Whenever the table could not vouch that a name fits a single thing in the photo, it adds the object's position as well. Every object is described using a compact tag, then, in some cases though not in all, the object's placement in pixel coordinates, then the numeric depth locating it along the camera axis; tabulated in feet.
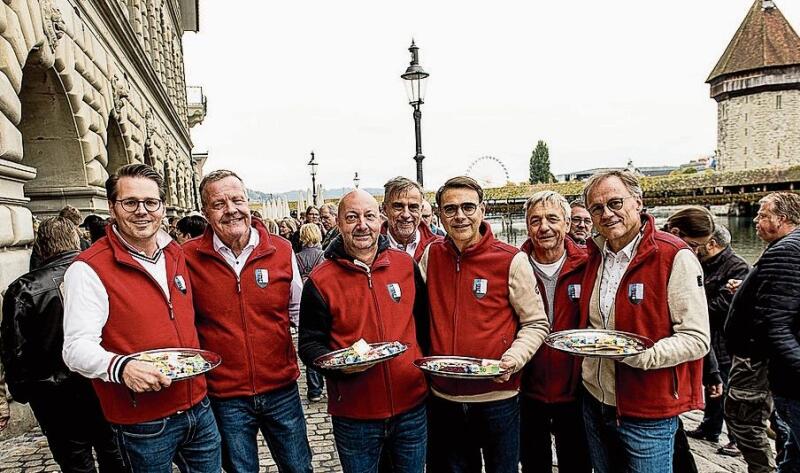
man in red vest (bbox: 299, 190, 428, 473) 10.13
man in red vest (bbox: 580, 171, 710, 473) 9.11
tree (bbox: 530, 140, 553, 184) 317.22
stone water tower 161.58
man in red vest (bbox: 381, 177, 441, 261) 15.20
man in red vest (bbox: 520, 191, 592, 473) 11.39
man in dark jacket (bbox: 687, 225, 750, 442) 14.73
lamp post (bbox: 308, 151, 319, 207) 89.30
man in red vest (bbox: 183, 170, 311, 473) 10.48
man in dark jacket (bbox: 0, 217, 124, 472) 12.27
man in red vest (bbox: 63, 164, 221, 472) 8.64
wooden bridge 108.99
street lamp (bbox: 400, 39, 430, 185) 30.66
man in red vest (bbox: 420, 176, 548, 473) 10.44
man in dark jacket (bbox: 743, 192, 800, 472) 9.74
